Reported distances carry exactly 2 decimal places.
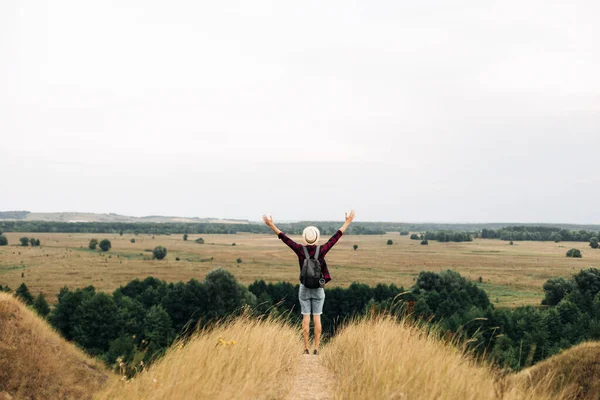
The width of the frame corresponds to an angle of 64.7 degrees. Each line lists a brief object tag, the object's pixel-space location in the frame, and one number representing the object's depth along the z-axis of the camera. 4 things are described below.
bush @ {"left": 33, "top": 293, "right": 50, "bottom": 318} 70.56
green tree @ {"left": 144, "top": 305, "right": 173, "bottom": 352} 63.53
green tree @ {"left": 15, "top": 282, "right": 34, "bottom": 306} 75.57
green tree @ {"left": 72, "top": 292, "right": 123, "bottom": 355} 67.38
